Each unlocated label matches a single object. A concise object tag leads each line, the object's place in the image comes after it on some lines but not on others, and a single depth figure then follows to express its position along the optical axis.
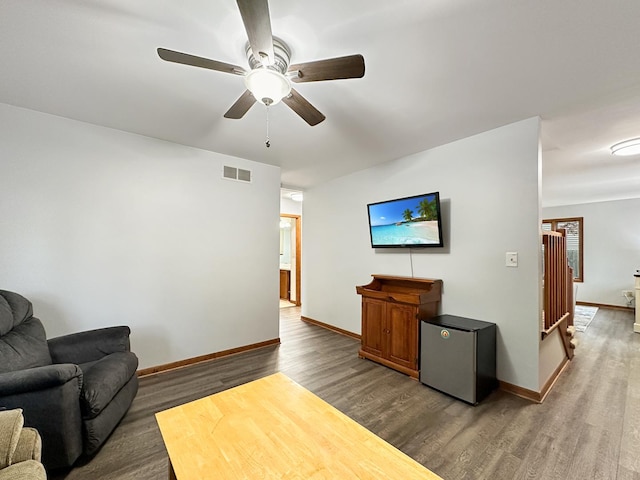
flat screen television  2.96
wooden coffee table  1.05
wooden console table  2.82
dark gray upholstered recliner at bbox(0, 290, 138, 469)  1.50
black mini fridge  2.34
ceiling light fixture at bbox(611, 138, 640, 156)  2.84
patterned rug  4.64
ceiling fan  1.16
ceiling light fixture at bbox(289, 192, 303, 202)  5.44
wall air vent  3.45
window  6.46
